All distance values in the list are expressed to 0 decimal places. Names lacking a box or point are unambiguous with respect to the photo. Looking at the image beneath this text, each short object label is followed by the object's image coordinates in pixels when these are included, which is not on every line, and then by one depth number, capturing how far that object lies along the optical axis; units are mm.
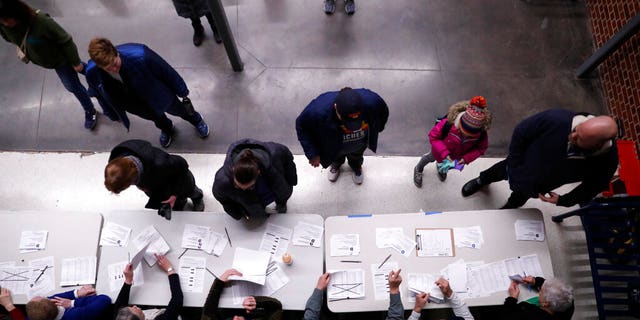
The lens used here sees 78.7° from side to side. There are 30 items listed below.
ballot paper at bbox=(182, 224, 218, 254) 2758
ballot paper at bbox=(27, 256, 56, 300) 2695
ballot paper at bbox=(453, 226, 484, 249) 2725
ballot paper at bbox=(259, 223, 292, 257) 2738
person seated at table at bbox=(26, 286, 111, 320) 2412
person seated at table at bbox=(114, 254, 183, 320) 2570
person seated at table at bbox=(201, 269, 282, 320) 2578
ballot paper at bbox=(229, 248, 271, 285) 2635
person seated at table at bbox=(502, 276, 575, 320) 2449
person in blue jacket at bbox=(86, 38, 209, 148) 2641
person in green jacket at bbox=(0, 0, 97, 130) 2648
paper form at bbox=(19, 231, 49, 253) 2770
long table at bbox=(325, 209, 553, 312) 2639
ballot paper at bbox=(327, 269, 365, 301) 2648
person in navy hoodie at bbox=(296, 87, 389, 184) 2523
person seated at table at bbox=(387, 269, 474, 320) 2562
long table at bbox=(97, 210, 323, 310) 2658
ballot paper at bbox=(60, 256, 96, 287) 2713
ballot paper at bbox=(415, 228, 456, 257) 2721
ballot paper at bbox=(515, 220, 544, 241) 2723
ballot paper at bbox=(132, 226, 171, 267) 2709
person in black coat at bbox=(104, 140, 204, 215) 2325
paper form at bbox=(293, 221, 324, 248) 2756
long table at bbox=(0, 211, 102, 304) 2754
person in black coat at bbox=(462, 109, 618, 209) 2191
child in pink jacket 2643
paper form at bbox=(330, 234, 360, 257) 2744
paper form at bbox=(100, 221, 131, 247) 2783
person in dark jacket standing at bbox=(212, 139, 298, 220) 2307
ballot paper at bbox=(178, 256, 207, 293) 2678
